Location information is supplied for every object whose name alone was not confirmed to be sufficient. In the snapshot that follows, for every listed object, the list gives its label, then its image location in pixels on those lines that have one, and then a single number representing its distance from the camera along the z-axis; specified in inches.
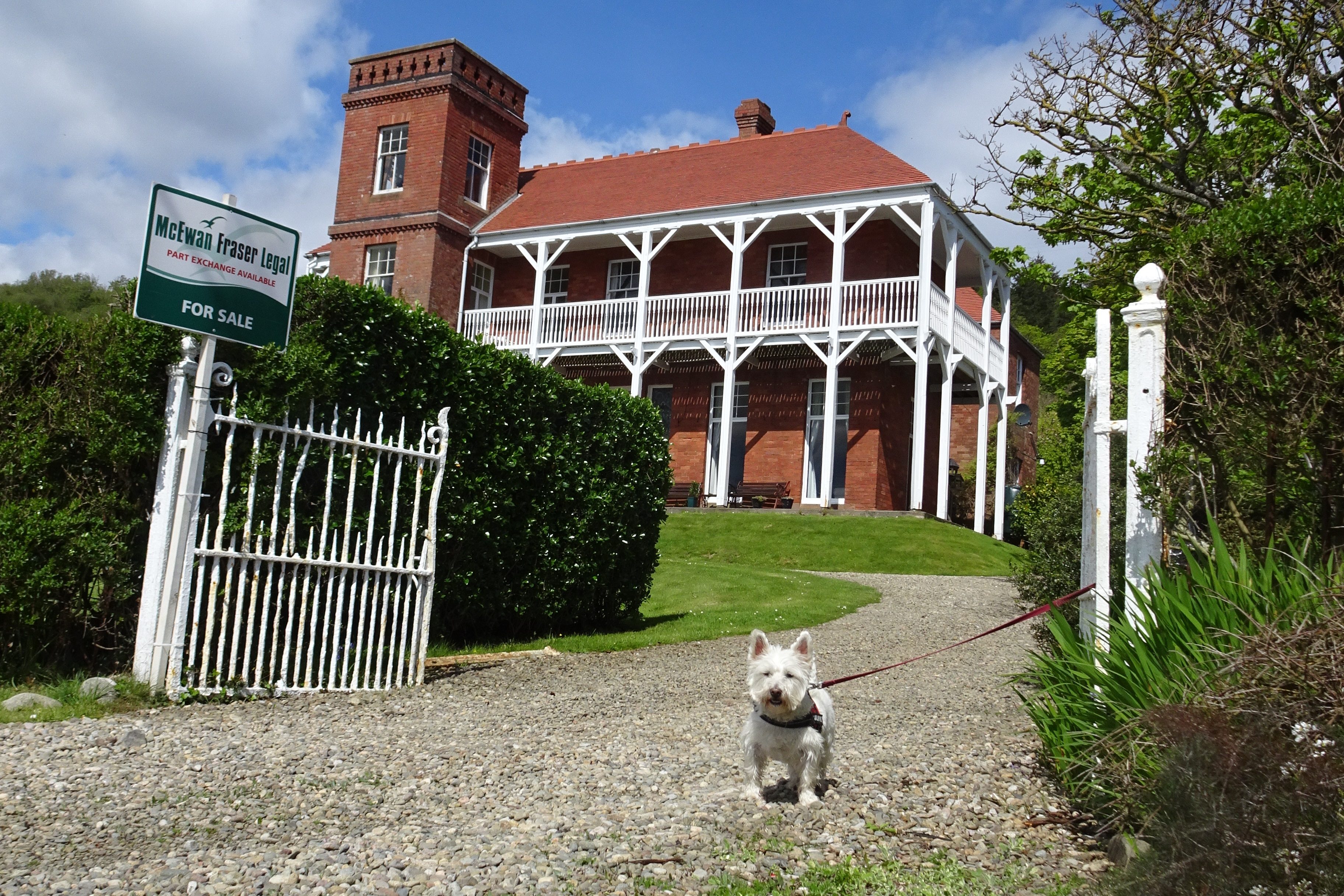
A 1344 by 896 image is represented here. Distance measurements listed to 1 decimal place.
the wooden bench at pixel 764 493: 853.2
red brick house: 823.7
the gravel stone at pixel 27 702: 222.4
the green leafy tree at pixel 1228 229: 167.6
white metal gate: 247.3
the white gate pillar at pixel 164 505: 241.6
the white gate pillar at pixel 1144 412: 182.7
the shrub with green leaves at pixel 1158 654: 143.0
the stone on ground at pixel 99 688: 234.7
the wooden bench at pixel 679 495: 892.0
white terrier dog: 175.5
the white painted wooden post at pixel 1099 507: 191.8
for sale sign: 247.8
